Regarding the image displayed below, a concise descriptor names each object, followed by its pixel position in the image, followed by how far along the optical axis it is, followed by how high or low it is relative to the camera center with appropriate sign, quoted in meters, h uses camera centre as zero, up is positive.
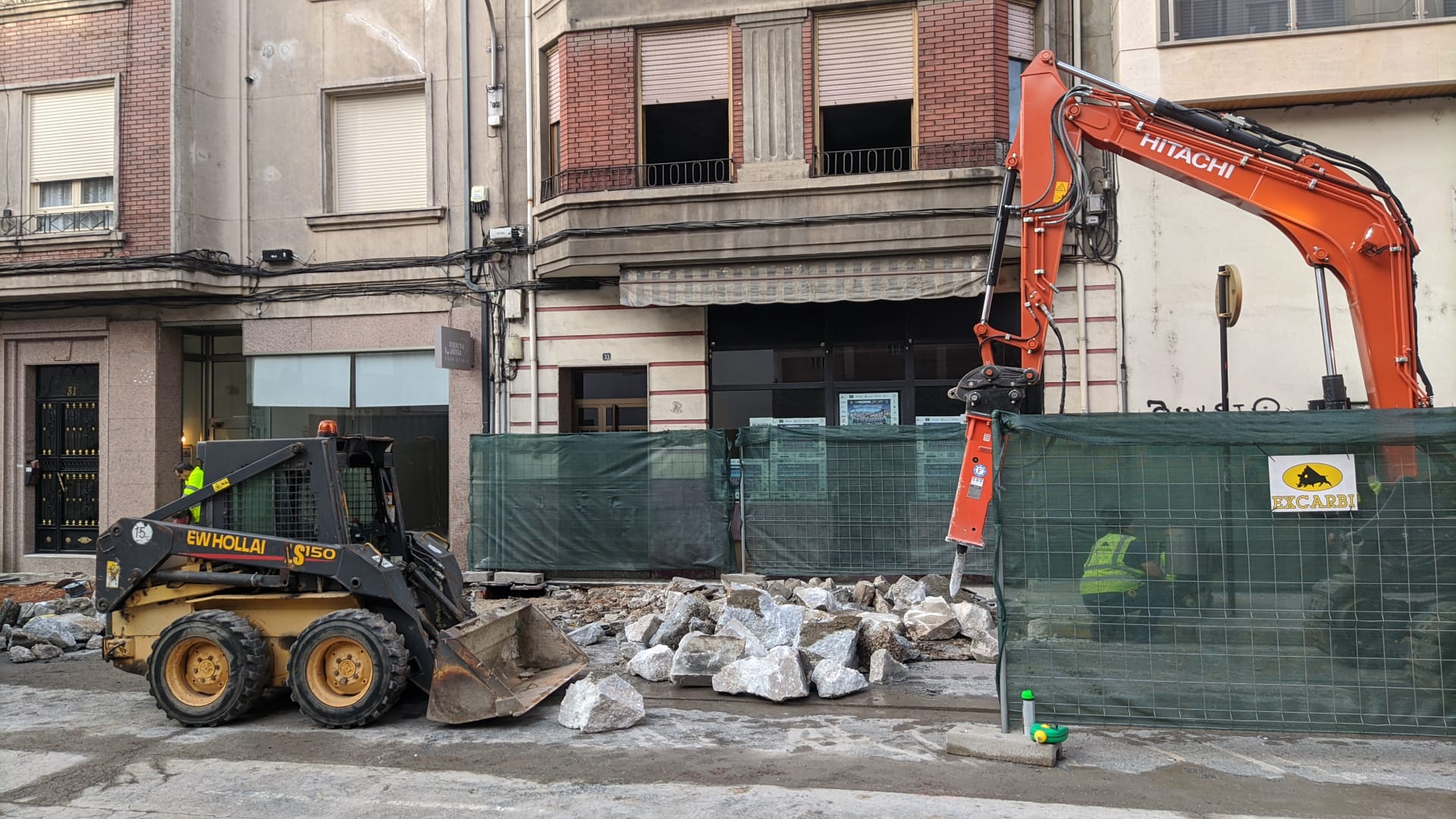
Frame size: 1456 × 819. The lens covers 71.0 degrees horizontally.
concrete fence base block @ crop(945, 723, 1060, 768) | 5.77 -1.82
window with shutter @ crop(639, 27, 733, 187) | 13.13 +4.30
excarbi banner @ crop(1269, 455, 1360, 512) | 5.59 -0.30
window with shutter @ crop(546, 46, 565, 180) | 13.98 +4.41
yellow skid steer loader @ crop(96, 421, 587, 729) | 6.63 -1.16
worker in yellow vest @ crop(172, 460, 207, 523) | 7.12 -0.28
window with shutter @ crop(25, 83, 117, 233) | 14.82 +4.19
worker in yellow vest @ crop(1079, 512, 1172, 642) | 5.76 -0.88
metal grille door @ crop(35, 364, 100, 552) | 15.46 -0.21
